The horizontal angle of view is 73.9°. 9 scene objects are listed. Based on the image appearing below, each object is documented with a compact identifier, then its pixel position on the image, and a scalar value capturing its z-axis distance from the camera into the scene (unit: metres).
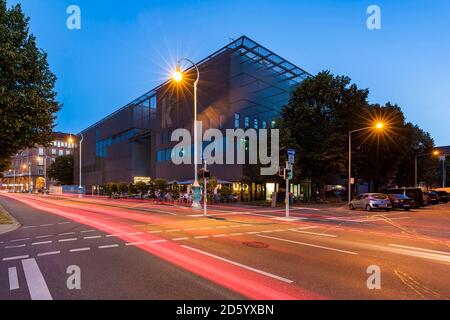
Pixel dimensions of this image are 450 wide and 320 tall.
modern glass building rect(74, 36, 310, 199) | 38.81
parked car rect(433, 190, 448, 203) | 38.75
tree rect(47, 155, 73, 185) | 97.88
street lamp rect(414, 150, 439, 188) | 43.35
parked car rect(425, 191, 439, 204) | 33.68
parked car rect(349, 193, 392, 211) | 24.03
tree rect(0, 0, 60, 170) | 11.91
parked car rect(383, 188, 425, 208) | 28.19
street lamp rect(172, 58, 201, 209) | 23.97
